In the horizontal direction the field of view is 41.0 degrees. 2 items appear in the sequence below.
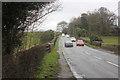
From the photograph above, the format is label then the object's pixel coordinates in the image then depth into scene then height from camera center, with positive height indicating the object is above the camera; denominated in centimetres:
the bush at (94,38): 4947 +33
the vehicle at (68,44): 4047 -126
